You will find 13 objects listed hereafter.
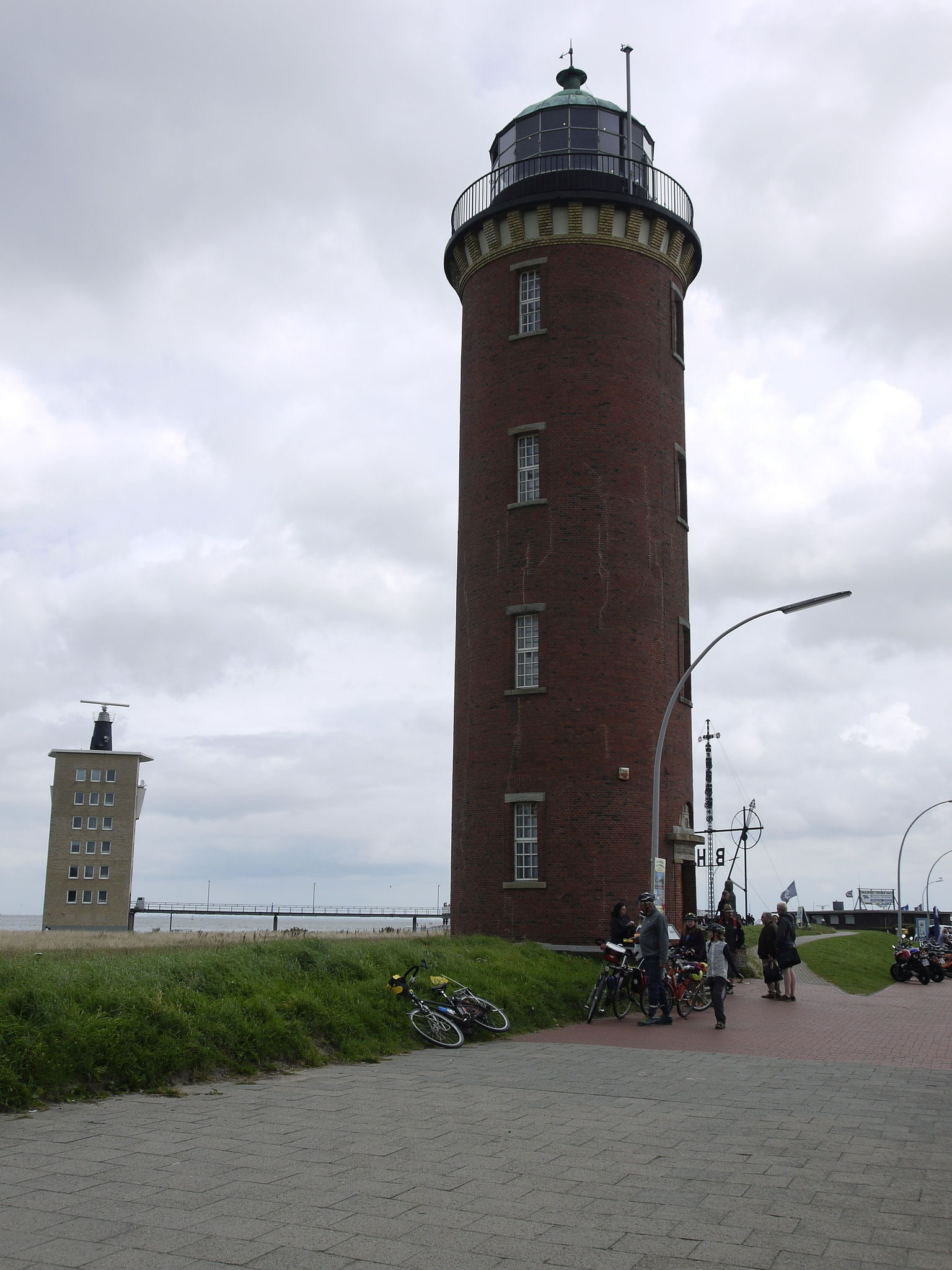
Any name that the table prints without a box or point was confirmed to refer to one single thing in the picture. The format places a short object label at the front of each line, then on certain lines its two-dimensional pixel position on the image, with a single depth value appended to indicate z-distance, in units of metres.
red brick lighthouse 26.09
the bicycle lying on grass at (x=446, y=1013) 14.13
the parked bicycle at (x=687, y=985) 18.77
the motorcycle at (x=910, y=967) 31.75
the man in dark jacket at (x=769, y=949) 22.07
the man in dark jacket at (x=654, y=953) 16.94
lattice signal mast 52.88
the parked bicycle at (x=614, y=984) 17.83
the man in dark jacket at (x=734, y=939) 25.70
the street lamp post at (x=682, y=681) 21.83
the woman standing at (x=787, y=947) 21.72
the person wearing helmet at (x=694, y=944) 22.00
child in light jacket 17.39
